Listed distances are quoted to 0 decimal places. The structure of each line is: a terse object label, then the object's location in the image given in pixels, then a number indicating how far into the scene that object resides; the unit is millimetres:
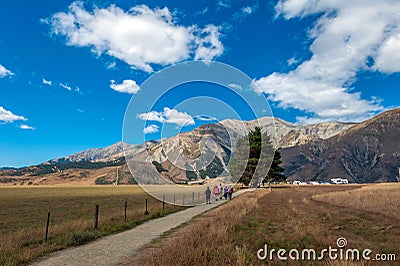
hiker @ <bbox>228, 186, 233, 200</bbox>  38816
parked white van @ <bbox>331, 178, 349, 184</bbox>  179975
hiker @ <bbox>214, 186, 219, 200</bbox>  39894
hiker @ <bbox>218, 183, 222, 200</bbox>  40241
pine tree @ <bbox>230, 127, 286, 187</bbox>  69906
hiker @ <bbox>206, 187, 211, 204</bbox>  34344
